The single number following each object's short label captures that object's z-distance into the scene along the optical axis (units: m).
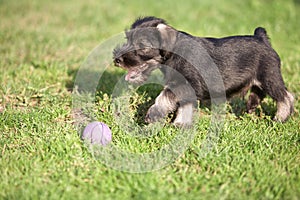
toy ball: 3.78
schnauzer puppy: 4.27
